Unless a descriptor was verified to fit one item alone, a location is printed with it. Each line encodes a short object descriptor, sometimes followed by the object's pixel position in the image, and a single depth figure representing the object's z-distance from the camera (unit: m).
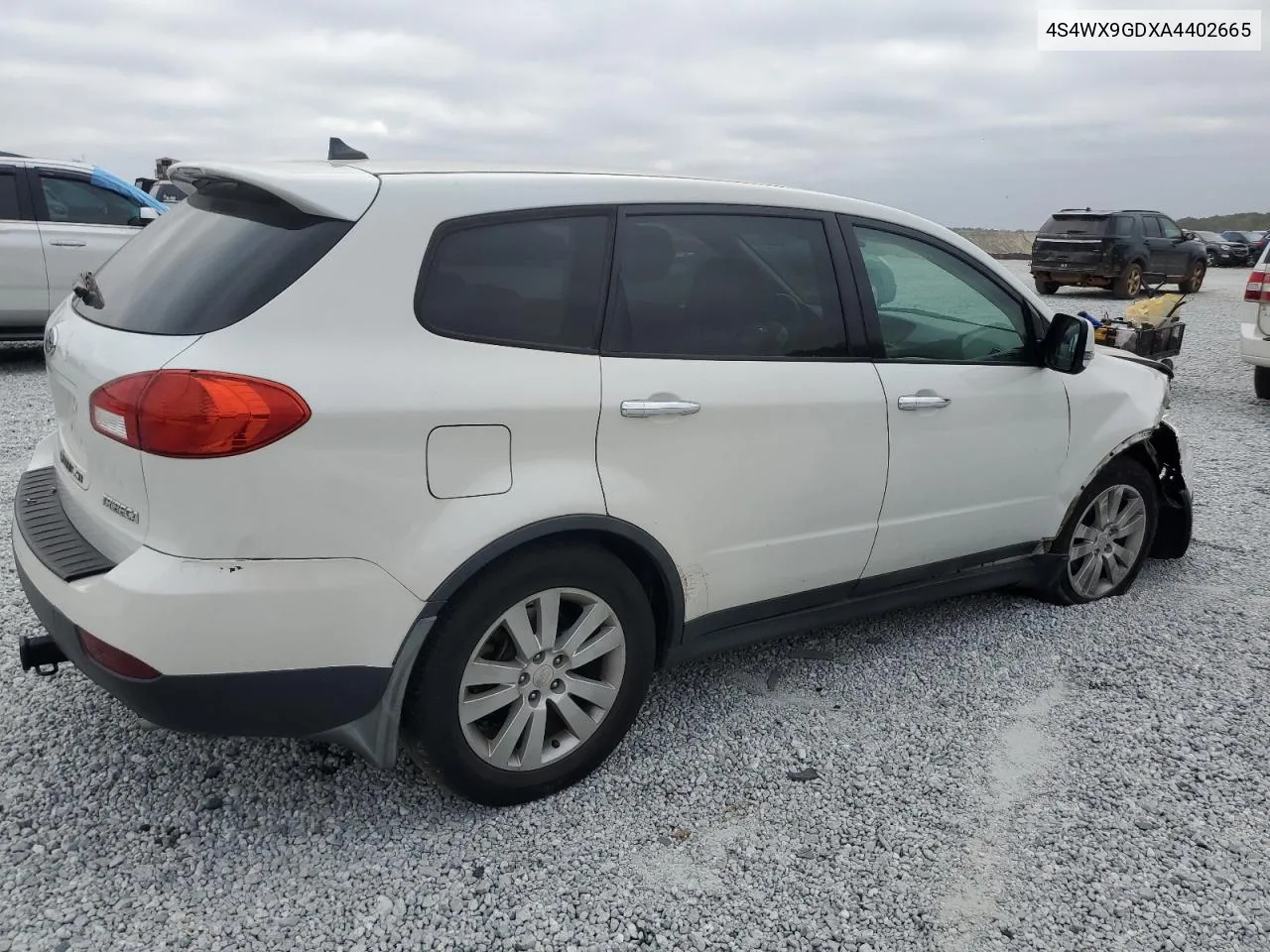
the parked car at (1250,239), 39.75
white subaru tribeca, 2.37
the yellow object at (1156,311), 9.84
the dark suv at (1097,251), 20.16
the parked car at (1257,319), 9.25
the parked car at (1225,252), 38.41
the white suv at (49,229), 9.20
